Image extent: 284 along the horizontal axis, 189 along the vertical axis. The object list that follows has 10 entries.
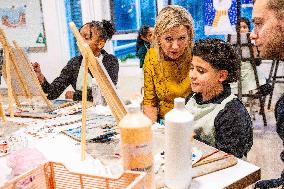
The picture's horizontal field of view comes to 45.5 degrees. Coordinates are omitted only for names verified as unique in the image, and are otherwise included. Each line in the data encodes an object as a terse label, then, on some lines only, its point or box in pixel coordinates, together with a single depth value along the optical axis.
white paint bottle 0.97
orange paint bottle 0.92
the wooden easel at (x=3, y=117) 1.82
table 1.07
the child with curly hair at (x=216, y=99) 1.48
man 1.36
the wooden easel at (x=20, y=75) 1.96
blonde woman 1.99
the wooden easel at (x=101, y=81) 1.20
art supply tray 0.83
